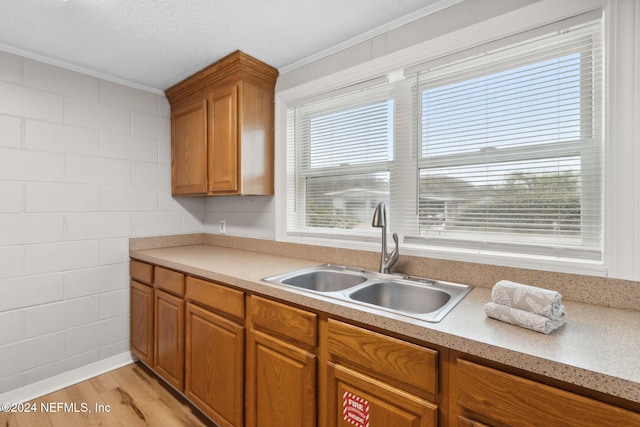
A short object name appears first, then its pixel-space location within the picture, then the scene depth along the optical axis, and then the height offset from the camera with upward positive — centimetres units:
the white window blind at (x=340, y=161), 183 +33
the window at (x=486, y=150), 124 +30
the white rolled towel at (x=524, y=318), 91 -34
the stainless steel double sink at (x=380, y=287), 140 -38
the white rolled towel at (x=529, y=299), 93 -28
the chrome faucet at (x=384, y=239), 161 -15
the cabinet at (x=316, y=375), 83 -60
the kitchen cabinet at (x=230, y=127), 212 +63
